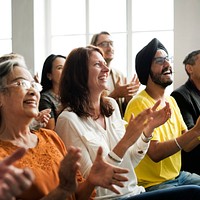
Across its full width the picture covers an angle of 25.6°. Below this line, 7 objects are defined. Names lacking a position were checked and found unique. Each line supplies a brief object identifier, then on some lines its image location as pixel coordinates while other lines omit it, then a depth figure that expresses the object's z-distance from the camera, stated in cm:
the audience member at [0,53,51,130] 195
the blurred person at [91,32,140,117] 293
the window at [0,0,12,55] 518
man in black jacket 289
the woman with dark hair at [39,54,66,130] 298
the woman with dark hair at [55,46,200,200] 190
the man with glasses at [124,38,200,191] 234
